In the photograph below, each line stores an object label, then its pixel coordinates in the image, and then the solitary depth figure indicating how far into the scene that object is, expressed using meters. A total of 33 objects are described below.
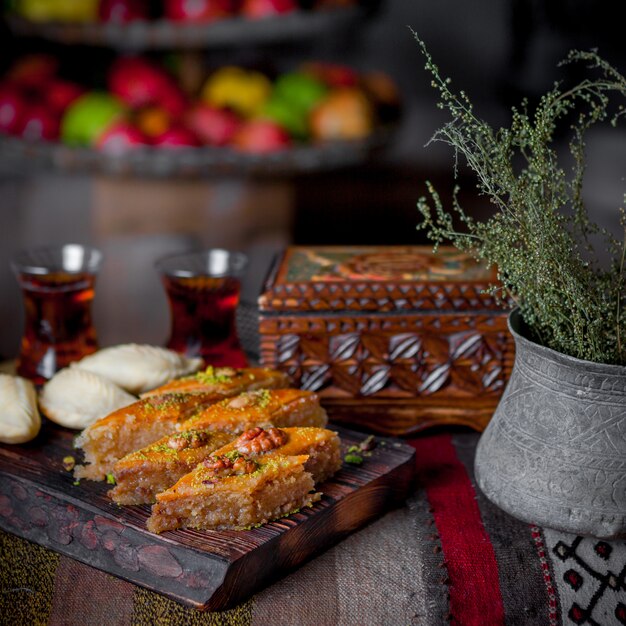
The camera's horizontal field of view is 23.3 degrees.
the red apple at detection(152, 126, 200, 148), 1.24
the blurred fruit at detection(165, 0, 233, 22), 1.29
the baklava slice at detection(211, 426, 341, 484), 0.84
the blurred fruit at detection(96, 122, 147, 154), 1.24
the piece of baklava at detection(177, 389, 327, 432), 0.88
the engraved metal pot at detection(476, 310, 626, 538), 0.83
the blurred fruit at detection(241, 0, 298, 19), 1.29
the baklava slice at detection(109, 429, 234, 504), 0.83
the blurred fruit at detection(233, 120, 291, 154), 1.27
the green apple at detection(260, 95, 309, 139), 1.31
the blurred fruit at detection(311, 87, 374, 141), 1.31
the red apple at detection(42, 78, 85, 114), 1.34
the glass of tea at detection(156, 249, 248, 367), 1.00
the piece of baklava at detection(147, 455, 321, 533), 0.81
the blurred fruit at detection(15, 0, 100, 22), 1.29
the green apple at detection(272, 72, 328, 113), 1.36
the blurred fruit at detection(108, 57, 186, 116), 1.36
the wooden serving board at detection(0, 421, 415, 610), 0.80
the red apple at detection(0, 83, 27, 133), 1.29
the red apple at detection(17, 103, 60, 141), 1.30
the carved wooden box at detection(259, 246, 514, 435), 0.96
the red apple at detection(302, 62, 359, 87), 1.40
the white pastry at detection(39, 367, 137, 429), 0.92
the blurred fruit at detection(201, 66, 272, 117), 1.38
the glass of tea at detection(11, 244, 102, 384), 0.99
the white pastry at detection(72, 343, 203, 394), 0.94
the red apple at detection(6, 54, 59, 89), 1.37
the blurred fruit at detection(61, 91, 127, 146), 1.29
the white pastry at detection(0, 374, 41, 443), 0.89
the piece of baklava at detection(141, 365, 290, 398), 0.92
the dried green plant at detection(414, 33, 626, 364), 0.83
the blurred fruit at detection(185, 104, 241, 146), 1.30
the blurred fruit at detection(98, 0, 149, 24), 1.28
